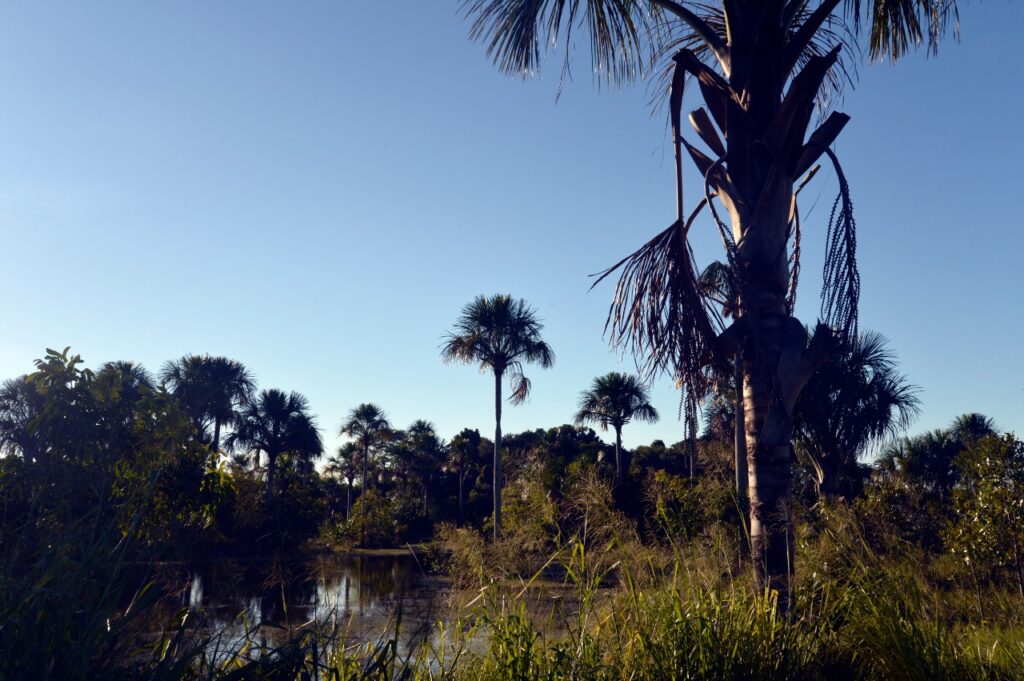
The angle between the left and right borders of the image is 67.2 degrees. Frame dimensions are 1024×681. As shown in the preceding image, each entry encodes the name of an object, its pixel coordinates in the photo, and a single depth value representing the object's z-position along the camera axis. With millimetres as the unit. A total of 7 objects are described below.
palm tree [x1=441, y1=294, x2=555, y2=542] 35656
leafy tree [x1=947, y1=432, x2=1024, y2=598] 9586
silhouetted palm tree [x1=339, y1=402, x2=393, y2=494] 53156
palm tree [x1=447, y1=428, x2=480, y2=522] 49500
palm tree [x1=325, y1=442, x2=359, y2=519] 56219
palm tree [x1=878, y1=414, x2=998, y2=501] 31062
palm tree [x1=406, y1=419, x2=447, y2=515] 51500
